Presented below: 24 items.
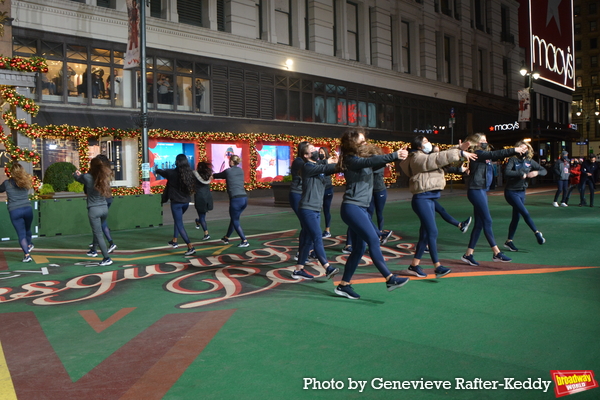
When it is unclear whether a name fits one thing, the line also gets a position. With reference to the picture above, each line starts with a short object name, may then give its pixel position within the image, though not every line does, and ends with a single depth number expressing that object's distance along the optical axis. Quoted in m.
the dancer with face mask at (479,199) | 8.90
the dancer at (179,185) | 10.91
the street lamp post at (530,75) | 32.66
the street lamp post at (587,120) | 89.57
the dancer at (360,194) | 6.41
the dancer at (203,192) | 11.60
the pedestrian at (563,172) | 19.62
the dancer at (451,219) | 9.41
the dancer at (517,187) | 10.12
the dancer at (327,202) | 11.76
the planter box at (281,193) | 22.95
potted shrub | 16.52
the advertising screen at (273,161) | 30.08
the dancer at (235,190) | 11.38
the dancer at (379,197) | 11.52
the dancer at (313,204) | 7.65
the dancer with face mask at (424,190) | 7.68
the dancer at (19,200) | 10.08
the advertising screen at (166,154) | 25.23
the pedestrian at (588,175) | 19.67
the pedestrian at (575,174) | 21.29
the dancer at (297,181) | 7.80
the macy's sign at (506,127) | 38.06
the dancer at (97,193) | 9.76
